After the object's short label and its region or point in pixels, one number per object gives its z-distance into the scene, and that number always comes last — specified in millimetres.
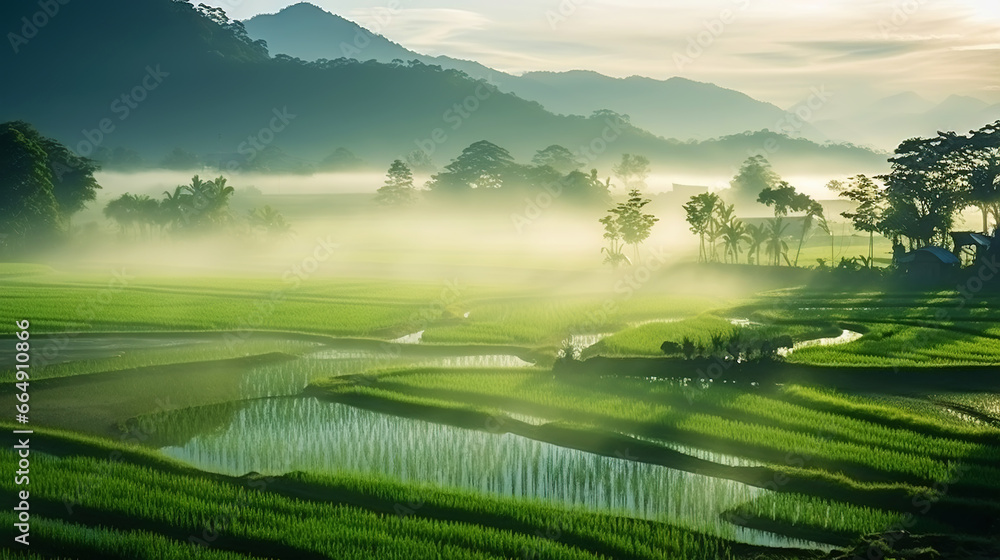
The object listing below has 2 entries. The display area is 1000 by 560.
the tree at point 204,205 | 56375
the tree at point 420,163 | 124250
